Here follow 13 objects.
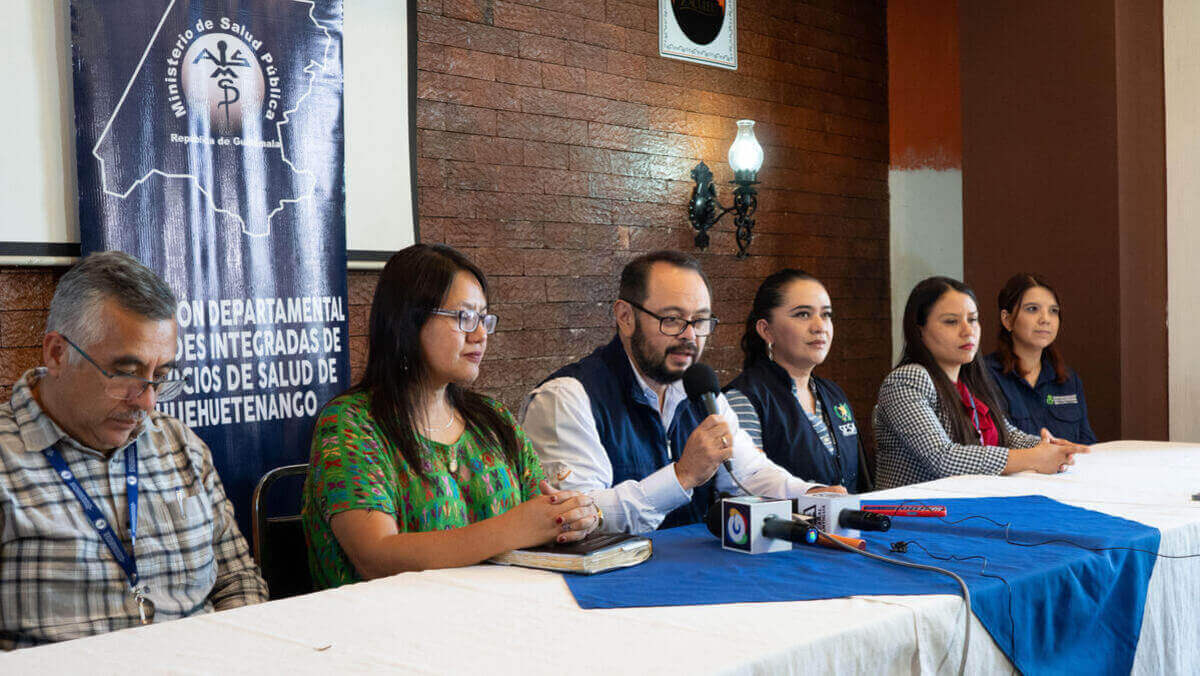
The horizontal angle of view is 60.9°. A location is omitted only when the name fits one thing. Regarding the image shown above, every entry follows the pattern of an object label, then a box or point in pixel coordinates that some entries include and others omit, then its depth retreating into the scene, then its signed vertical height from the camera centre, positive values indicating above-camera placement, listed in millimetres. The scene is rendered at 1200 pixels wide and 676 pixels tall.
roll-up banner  2770 +349
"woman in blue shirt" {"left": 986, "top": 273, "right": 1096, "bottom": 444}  3906 -311
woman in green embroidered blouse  1699 -292
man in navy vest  2402 -255
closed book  1629 -415
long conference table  1200 -426
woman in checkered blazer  2814 -378
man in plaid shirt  1670 -285
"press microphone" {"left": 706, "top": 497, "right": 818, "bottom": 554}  1752 -400
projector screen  2658 +463
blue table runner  1504 -450
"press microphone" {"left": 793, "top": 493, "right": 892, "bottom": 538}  1799 -396
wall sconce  4480 +494
